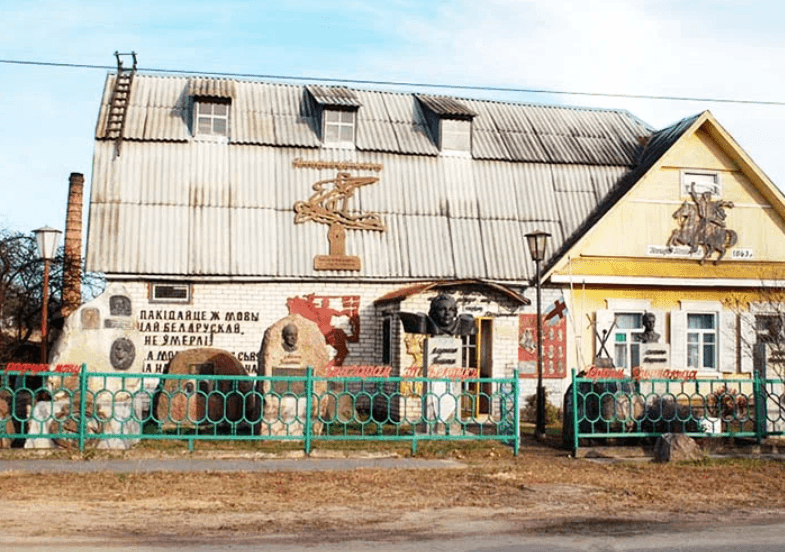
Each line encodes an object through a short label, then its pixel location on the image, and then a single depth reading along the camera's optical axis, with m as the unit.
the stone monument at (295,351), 18.19
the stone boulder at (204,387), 19.17
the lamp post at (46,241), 19.17
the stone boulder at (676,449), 15.29
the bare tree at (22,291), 20.34
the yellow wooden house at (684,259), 24.08
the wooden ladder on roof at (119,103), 23.52
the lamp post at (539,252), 19.00
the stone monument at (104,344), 16.56
